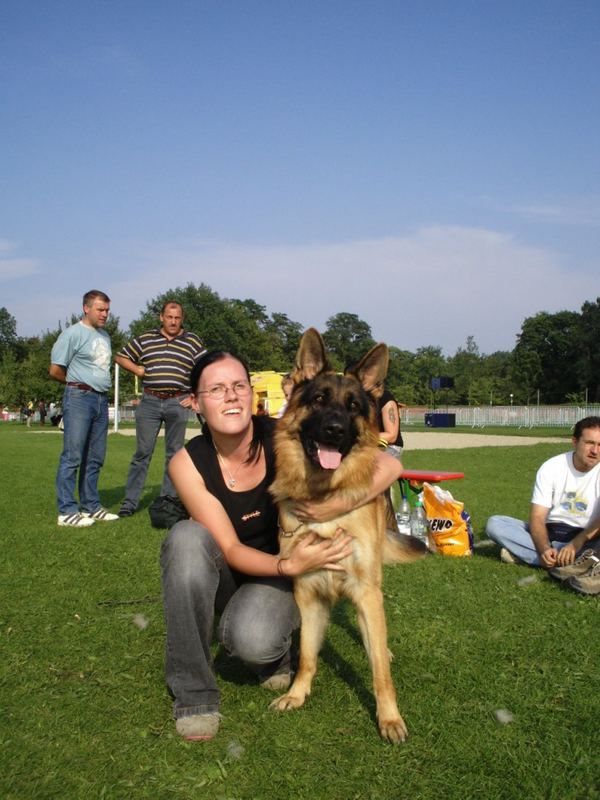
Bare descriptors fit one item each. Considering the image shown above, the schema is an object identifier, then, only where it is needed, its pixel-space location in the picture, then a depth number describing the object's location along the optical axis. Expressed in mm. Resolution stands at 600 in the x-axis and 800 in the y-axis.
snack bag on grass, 6594
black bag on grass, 7504
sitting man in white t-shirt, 5664
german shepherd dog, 3260
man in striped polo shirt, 8289
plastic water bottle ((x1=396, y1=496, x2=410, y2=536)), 7043
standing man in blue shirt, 7770
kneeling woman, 3107
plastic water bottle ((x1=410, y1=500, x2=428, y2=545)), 6820
